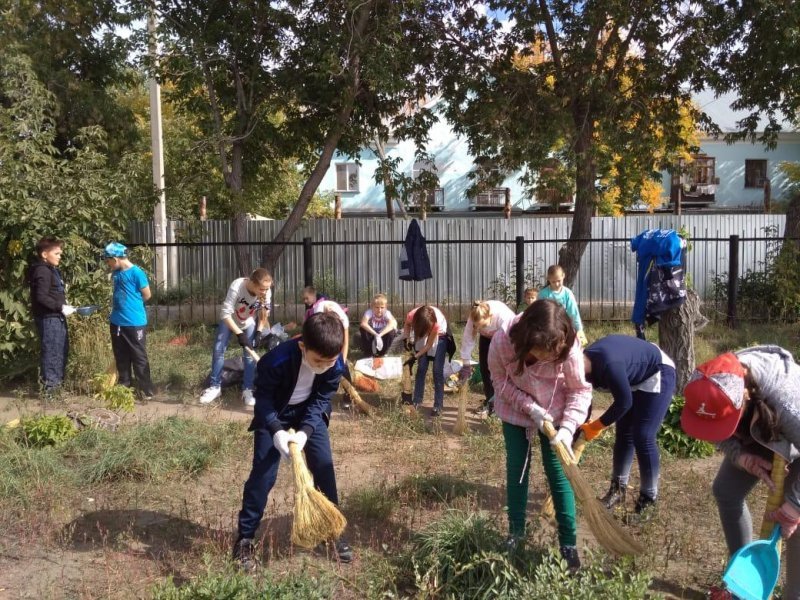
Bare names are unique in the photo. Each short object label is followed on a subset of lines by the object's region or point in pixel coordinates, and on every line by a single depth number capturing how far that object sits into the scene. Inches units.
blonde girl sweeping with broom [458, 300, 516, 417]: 231.6
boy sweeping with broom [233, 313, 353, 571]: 134.6
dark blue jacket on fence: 417.7
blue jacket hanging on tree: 240.2
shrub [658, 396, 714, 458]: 215.6
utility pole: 541.3
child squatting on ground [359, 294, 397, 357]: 324.2
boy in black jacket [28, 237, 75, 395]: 278.5
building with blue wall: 1299.2
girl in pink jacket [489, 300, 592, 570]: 130.0
